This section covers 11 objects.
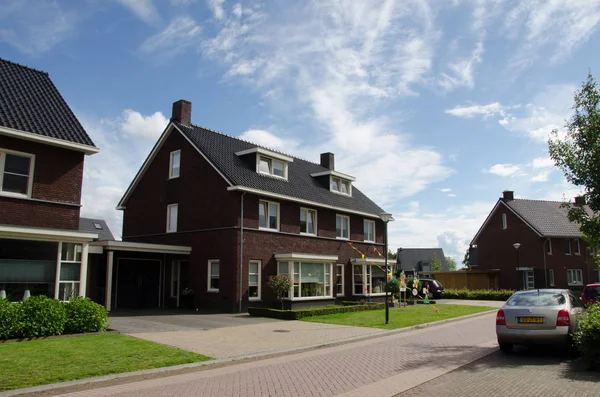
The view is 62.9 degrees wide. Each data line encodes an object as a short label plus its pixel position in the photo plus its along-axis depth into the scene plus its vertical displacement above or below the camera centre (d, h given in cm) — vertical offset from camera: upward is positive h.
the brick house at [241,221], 2345 +283
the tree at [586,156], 1378 +341
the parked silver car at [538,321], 1064 -100
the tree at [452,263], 13080 +330
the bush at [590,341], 923 -124
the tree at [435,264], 7267 +161
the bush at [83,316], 1344 -115
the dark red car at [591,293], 1813 -67
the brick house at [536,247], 4303 +250
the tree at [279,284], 2236 -42
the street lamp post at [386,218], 1823 +216
